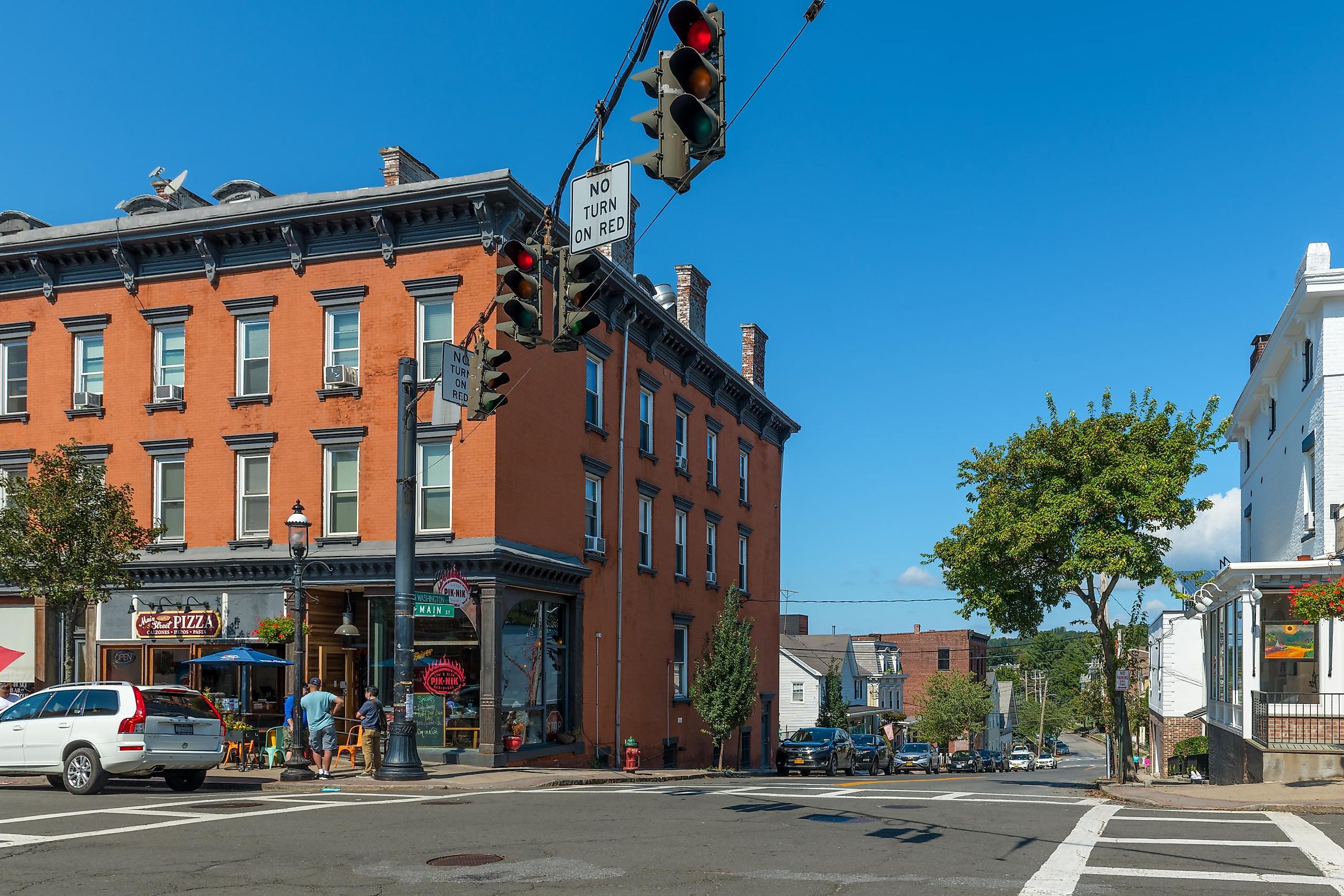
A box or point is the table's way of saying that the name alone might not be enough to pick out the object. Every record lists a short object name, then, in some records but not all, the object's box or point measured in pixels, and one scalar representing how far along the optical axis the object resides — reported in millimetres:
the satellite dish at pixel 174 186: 31906
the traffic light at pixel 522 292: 12477
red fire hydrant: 30609
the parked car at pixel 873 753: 44656
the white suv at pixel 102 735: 17812
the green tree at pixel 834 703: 64500
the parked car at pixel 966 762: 68250
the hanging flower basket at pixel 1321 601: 20609
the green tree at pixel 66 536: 24734
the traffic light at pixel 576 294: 11633
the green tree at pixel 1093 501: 32562
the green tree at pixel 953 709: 88500
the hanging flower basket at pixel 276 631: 27516
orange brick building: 27297
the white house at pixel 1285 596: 24422
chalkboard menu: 27062
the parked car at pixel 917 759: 54719
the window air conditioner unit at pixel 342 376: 28188
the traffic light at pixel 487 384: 15148
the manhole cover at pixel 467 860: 10961
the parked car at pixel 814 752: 39188
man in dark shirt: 22281
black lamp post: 22047
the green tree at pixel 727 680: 37344
